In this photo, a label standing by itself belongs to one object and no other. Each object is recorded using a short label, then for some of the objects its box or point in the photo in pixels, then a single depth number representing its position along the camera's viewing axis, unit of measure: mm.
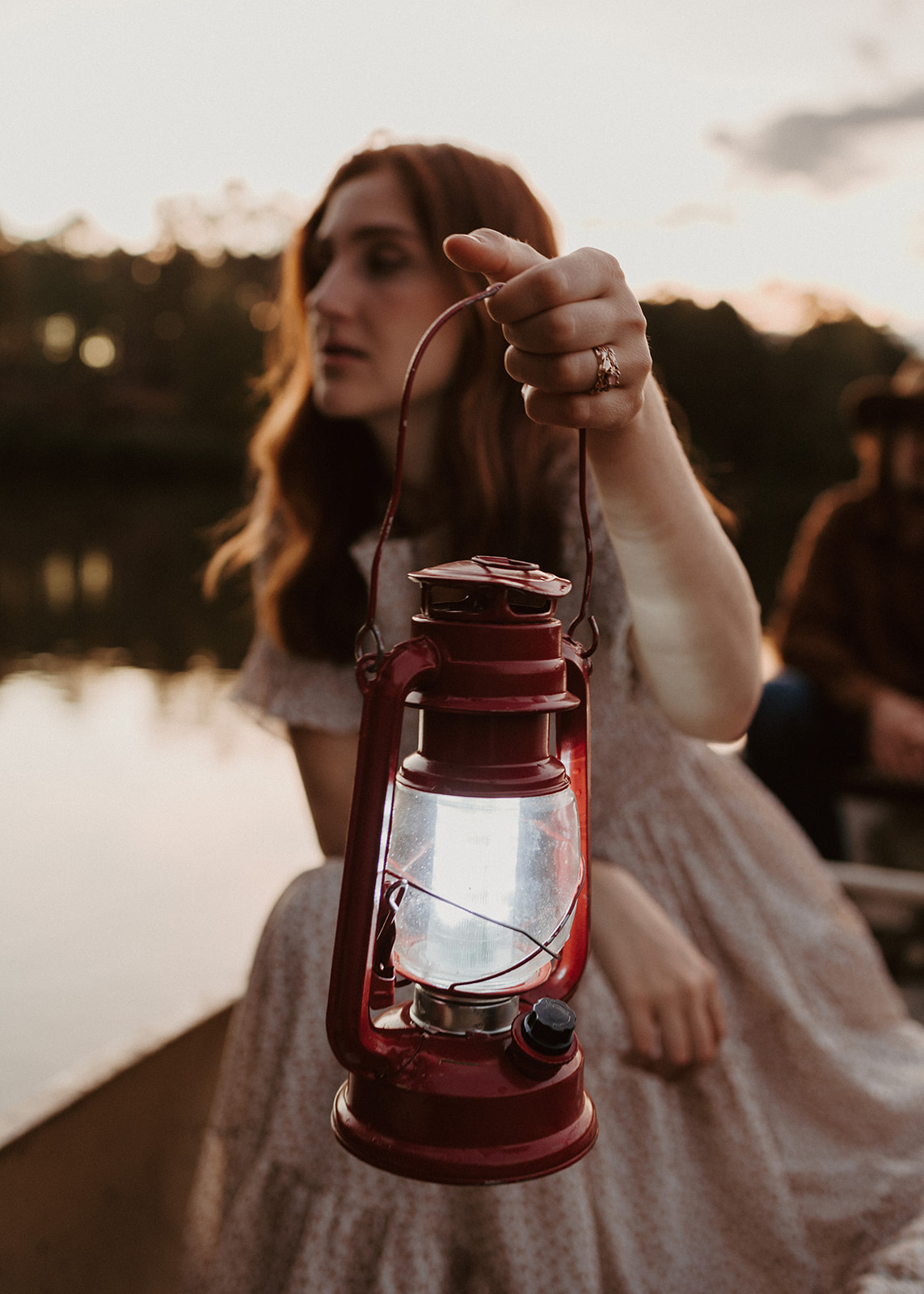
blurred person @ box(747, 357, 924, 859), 2928
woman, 1034
